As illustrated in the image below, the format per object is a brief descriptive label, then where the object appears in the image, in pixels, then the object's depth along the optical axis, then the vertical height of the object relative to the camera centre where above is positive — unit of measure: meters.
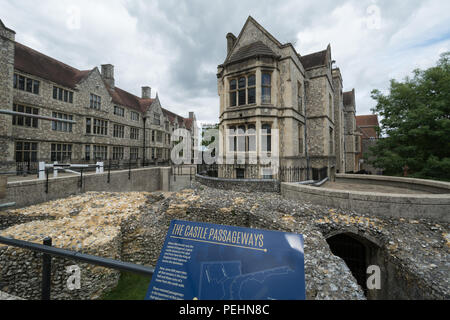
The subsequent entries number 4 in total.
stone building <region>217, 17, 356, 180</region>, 13.87 +4.29
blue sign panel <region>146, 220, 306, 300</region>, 1.88 -1.14
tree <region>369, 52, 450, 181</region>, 12.60 +2.70
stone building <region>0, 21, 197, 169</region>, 14.49 +5.36
